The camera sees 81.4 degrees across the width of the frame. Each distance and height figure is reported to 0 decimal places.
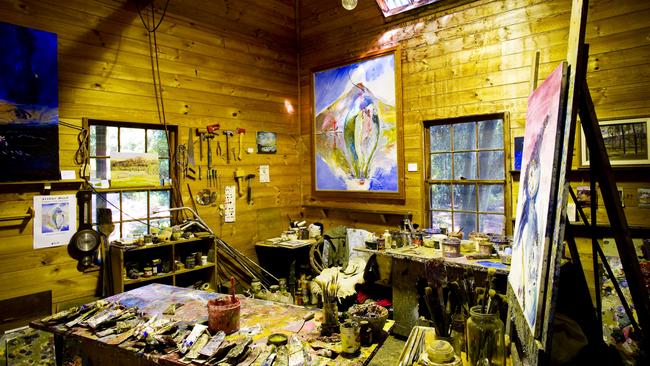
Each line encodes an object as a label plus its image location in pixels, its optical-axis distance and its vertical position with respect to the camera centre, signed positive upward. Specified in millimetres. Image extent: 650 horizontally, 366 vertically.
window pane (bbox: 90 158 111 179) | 3645 +197
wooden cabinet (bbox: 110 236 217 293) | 3557 -785
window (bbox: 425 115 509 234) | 4102 +86
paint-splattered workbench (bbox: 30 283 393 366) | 1707 -727
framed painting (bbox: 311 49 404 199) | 4793 +723
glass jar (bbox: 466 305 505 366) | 1474 -625
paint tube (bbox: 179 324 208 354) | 1692 -702
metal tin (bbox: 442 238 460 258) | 3350 -597
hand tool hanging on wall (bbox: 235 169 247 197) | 4863 +98
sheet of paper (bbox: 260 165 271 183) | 5191 +154
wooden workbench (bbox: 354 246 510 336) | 3411 -895
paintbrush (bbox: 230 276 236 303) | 1964 -552
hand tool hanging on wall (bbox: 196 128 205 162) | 4484 +539
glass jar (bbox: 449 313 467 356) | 1634 -668
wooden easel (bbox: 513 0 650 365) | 1074 -38
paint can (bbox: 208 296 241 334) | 1867 -656
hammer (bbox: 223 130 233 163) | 4730 +633
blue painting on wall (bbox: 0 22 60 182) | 3119 +723
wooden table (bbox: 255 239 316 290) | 4809 -953
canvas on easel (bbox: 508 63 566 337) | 1151 -72
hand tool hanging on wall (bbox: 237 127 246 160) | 4891 +683
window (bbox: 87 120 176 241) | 3688 +89
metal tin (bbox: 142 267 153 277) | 3693 -829
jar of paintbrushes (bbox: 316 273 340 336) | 1881 -629
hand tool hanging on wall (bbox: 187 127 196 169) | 4355 +422
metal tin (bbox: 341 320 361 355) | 1646 -680
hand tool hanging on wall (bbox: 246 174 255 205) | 4996 -74
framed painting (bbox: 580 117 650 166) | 3221 +324
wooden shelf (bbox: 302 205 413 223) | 4672 -364
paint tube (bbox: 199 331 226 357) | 1632 -711
